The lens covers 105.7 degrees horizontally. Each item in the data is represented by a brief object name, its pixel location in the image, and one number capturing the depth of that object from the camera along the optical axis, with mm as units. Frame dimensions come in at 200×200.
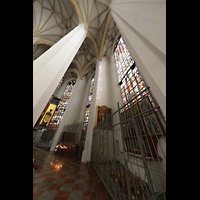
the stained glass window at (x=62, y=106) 8707
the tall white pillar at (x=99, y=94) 3928
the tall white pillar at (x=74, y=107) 6364
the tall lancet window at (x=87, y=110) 7012
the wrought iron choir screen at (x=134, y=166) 860
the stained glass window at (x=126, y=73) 4413
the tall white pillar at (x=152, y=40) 962
